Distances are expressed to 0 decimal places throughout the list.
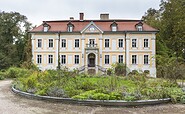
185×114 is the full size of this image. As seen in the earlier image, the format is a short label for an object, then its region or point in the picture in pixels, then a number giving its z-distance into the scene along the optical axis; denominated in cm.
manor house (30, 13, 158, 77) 3412
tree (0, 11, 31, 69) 4467
